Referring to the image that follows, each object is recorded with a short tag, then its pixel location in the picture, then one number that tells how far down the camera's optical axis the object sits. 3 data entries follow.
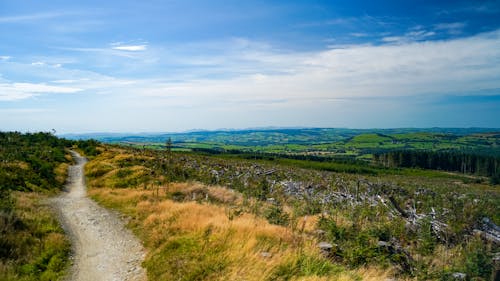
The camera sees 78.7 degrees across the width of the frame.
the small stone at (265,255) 8.80
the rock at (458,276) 7.48
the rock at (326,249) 9.33
